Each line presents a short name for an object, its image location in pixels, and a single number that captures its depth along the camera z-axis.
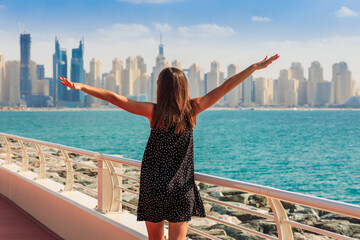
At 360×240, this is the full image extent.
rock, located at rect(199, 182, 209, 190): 15.40
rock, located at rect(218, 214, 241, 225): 10.49
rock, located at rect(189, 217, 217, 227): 9.24
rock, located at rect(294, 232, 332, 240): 9.48
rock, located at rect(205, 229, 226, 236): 8.20
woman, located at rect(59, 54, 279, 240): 2.62
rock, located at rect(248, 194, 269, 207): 13.56
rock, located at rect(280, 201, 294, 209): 14.12
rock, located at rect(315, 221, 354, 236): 10.55
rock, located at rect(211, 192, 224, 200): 14.11
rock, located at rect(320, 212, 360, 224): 12.62
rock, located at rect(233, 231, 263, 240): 9.77
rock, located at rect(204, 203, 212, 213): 11.29
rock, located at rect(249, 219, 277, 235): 10.16
